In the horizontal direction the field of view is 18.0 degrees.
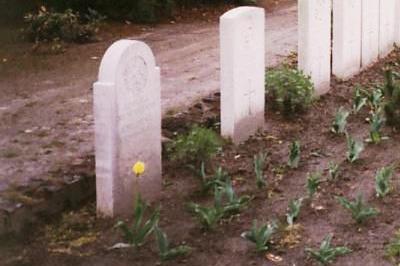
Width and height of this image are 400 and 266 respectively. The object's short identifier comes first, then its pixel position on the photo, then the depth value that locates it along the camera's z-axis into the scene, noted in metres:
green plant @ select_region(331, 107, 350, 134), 10.62
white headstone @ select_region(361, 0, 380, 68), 14.11
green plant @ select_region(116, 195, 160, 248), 7.25
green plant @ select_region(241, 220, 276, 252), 7.14
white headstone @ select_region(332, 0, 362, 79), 13.05
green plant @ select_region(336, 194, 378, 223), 7.63
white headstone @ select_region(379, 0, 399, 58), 15.13
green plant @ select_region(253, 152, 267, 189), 8.69
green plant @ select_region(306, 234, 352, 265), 6.85
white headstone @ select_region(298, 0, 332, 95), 11.86
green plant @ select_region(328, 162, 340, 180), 8.91
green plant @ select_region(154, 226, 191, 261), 6.99
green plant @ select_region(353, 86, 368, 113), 11.46
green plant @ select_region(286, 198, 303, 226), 7.75
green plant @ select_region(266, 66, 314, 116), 11.33
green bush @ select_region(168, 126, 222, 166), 9.03
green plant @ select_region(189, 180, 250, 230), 7.62
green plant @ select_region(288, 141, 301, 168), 9.32
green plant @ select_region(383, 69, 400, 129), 10.57
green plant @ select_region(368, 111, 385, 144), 10.16
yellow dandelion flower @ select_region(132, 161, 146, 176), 7.74
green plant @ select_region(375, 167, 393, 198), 8.35
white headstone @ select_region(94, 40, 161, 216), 7.77
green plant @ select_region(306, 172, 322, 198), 8.22
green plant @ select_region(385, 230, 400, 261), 7.01
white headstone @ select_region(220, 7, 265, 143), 9.91
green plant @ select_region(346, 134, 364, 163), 9.43
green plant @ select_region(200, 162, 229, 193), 8.50
